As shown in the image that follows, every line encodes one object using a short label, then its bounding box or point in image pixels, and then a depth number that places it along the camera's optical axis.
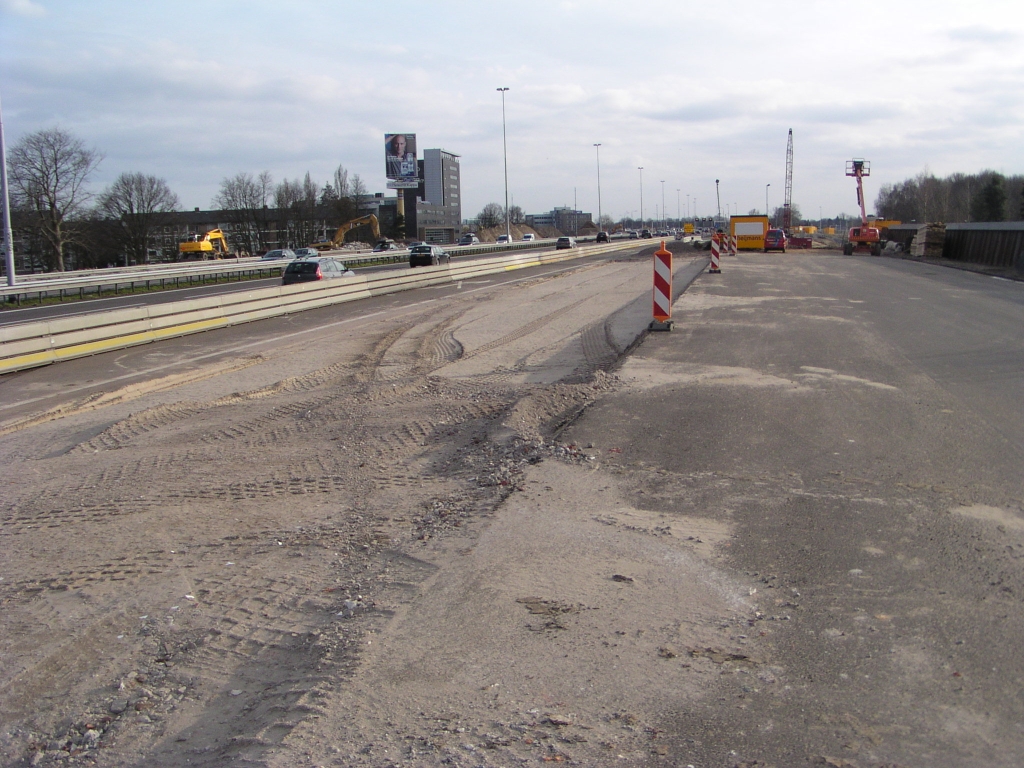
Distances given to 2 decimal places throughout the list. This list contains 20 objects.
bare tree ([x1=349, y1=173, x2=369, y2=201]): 122.24
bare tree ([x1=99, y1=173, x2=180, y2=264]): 87.44
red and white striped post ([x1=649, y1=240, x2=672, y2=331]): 14.88
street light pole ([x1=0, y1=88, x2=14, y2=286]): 31.42
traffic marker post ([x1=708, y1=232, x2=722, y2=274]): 32.31
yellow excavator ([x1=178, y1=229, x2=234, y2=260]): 68.31
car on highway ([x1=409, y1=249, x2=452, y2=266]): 47.72
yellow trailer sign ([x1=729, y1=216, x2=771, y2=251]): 61.19
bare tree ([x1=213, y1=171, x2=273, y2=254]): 108.88
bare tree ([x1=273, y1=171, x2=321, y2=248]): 108.88
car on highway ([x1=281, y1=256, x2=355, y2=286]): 30.38
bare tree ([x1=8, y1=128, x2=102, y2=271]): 62.88
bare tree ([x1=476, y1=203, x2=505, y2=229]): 161.90
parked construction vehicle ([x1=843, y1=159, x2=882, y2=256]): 58.41
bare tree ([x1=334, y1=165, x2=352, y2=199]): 121.88
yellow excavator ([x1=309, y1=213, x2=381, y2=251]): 73.33
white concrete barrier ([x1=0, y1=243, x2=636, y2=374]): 14.11
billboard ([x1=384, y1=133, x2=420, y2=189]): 124.88
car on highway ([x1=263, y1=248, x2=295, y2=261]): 60.12
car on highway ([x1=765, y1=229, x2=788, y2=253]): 60.66
